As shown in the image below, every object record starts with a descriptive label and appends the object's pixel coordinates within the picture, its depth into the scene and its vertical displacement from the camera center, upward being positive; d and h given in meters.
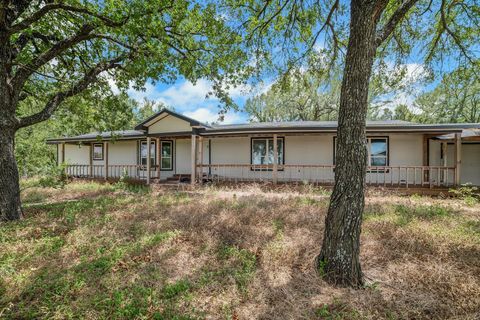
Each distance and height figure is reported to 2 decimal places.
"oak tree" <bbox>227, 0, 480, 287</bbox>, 3.45 +0.09
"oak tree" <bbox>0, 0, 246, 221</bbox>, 5.96 +3.24
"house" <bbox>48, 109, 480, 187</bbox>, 11.18 +0.37
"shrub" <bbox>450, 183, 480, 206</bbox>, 8.04 -1.45
